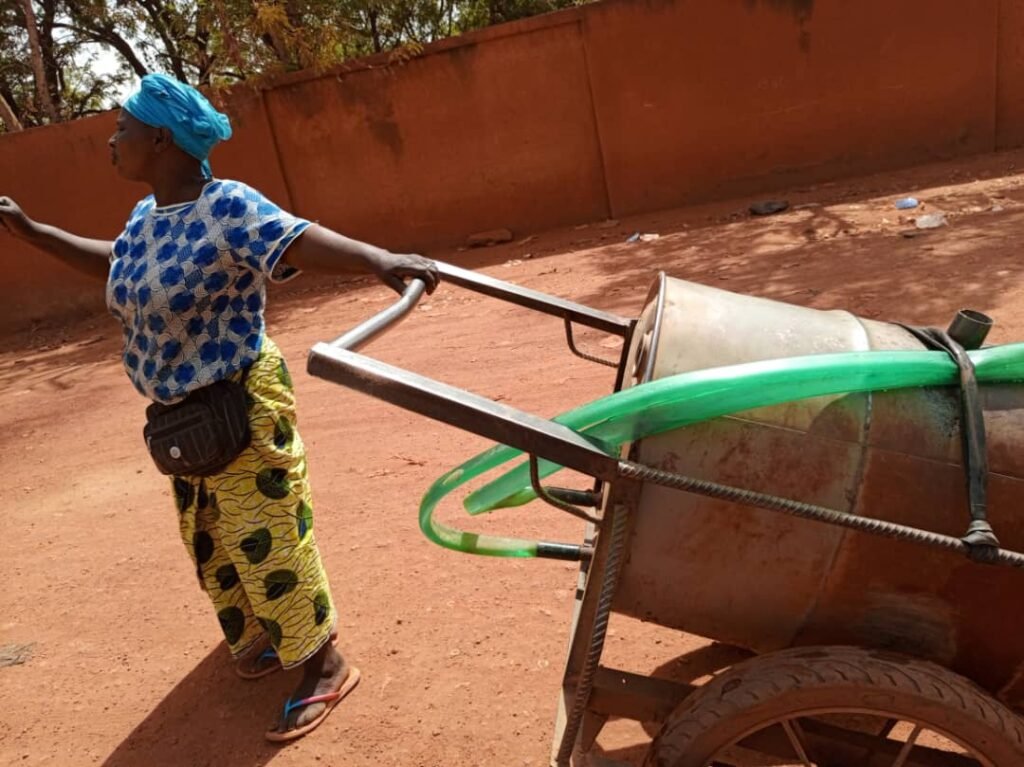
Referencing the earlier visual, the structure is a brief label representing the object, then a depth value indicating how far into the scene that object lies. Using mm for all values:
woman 1967
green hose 1351
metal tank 1384
